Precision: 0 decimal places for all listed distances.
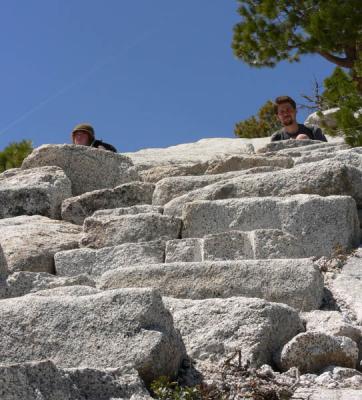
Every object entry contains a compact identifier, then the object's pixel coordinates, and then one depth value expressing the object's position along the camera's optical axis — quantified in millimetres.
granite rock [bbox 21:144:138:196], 8115
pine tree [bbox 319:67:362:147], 11875
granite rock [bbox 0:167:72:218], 7397
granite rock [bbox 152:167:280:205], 7066
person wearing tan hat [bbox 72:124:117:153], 9406
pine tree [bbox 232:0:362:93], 17312
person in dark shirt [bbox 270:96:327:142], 10258
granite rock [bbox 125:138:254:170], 10239
